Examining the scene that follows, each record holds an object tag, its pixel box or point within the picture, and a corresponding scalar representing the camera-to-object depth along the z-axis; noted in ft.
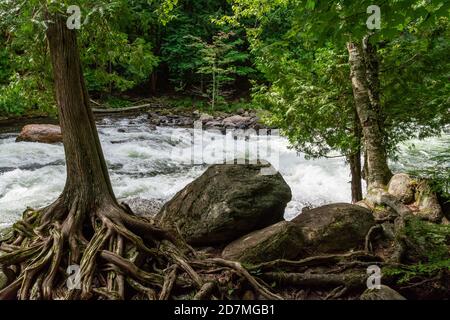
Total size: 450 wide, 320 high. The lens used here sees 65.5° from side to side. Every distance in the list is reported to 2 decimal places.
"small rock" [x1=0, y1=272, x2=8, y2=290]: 13.09
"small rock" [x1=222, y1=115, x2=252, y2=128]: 70.23
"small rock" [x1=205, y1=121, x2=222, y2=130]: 69.87
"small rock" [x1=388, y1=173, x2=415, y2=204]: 20.37
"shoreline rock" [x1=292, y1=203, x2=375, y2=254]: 15.53
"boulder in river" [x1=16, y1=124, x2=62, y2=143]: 44.52
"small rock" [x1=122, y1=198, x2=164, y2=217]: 26.54
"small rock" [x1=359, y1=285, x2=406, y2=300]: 9.88
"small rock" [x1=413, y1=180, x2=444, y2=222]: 17.67
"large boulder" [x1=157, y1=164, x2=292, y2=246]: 16.30
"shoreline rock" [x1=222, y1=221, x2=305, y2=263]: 14.20
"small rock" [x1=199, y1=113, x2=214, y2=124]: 73.72
